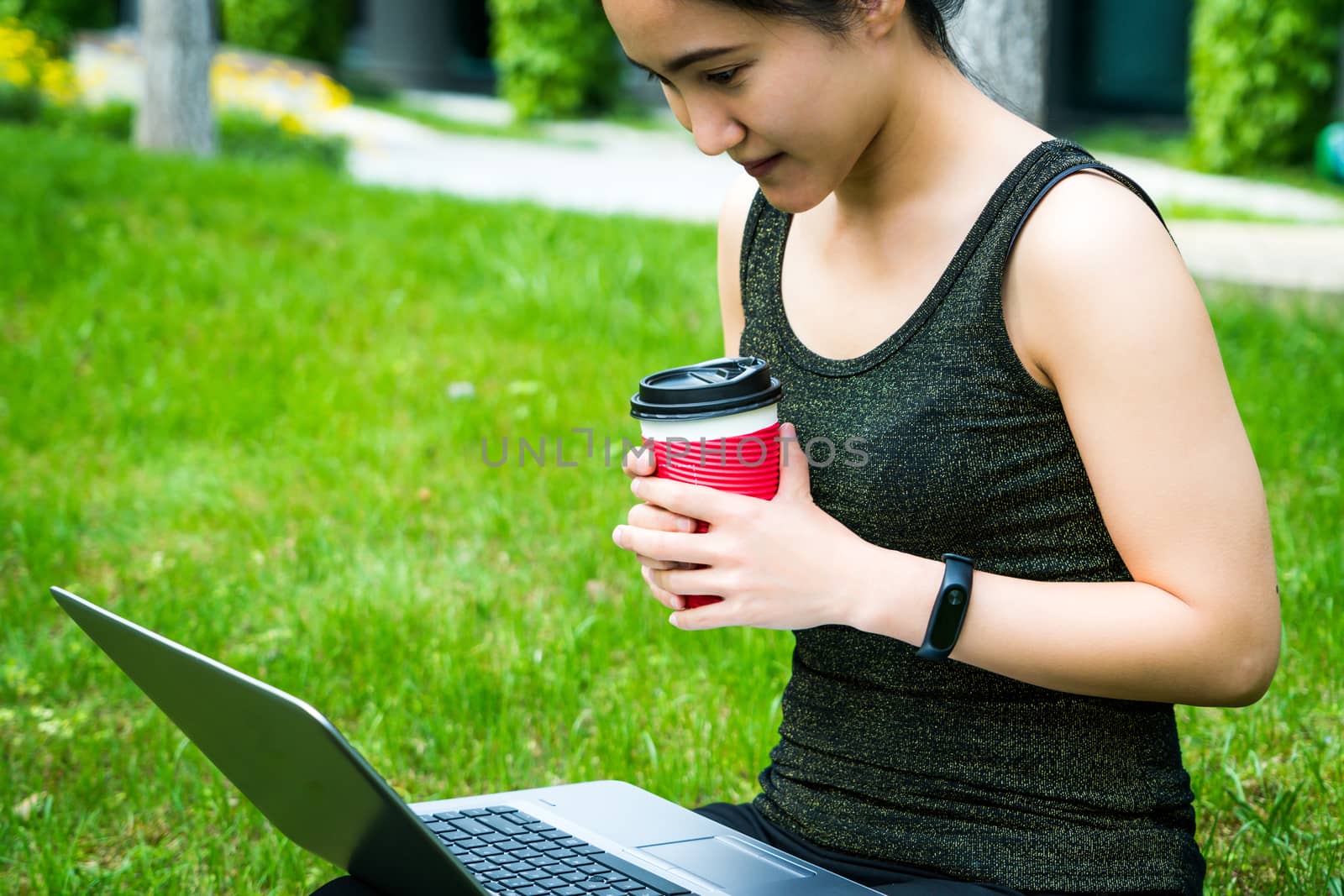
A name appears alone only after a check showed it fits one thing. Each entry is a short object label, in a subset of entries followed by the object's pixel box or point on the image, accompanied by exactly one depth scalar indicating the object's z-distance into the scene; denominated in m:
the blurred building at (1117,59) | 14.13
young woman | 1.31
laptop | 1.18
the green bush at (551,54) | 16.14
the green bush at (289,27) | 19.33
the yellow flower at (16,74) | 11.10
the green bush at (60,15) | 15.00
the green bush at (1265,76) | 11.08
